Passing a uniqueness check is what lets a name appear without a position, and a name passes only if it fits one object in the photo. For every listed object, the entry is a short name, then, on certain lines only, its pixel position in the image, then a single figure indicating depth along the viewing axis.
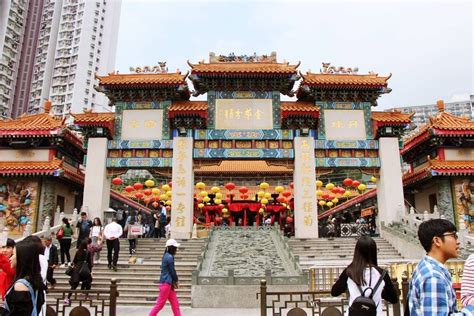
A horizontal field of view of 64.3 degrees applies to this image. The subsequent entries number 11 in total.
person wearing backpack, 3.31
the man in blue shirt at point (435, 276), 2.54
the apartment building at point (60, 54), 62.81
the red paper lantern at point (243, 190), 25.40
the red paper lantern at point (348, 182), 21.53
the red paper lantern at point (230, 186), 25.14
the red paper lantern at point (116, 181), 21.47
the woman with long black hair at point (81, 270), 9.12
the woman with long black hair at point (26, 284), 3.54
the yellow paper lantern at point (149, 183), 20.66
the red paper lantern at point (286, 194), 26.48
